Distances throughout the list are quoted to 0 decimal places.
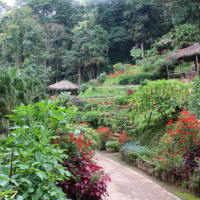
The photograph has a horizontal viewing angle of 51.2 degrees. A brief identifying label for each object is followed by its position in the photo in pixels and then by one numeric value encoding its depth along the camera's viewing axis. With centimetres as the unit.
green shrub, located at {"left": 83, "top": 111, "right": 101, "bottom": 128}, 1182
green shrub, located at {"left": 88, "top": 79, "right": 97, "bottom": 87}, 2188
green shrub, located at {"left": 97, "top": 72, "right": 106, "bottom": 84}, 2244
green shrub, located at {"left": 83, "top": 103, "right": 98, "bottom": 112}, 1453
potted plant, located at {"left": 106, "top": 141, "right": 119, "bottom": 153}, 869
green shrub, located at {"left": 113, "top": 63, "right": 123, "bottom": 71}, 2390
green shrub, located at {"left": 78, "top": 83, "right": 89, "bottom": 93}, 2137
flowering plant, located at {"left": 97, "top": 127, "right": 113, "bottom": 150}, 961
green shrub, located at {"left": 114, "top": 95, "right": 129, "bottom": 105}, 1389
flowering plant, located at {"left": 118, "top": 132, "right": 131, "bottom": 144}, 832
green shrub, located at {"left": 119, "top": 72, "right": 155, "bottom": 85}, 1703
